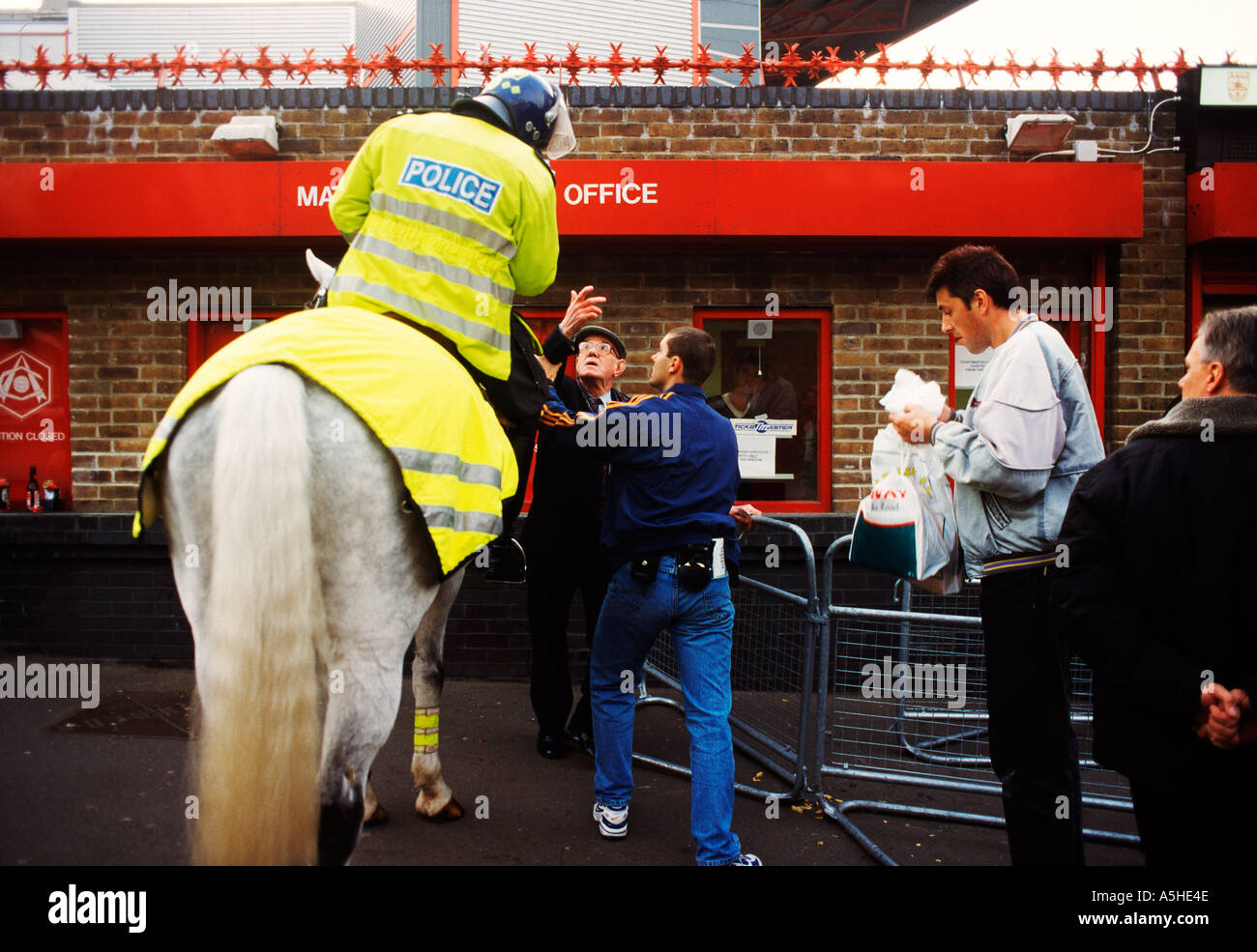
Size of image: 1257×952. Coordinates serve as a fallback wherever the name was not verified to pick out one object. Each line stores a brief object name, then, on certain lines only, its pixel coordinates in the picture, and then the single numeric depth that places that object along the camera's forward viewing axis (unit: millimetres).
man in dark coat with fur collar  2131
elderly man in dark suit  4621
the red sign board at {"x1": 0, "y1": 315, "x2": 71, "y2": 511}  6441
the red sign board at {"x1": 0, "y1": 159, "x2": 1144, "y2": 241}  5801
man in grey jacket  2781
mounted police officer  2500
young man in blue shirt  3275
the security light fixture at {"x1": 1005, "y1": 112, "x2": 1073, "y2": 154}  5980
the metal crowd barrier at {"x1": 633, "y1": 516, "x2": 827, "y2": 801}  4184
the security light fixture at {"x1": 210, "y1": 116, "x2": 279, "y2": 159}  5898
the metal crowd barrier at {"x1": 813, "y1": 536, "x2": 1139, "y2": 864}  4152
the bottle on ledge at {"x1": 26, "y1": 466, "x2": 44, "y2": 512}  6297
